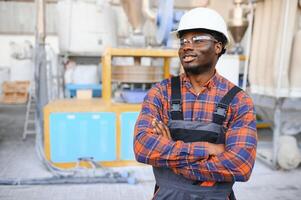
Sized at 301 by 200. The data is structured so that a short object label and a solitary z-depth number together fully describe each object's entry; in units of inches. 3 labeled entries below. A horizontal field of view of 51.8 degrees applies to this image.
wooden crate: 354.3
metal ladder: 193.9
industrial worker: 45.5
